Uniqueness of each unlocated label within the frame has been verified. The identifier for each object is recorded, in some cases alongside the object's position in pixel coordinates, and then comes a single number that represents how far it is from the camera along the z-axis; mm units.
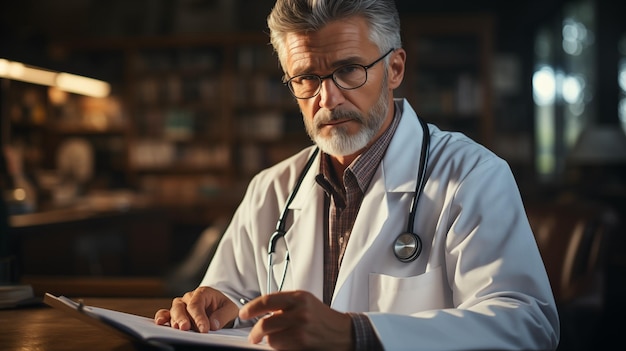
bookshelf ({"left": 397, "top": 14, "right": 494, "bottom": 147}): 6828
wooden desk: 1163
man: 1189
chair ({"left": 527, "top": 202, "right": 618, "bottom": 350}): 2580
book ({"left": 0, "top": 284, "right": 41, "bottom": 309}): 1516
